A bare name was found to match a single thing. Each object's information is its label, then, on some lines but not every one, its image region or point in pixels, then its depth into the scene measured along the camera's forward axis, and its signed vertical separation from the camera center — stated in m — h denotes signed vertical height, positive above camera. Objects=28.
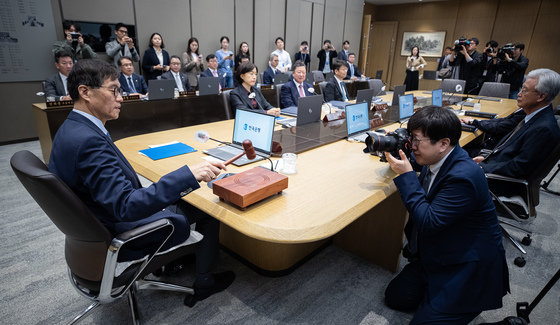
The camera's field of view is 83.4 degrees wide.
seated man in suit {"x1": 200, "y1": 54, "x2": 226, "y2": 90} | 5.89 -0.22
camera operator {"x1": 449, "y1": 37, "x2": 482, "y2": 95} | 6.01 +0.07
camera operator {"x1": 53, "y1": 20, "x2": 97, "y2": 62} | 4.68 +0.10
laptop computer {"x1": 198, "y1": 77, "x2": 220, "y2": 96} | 4.45 -0.40
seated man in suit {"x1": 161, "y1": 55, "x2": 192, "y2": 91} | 5.21 -0.33
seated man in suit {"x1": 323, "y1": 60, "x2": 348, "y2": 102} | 4.33 -0.34
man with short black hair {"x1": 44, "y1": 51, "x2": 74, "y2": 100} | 3.94 -0.36
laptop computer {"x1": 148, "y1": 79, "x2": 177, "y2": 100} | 4.04 -0.43
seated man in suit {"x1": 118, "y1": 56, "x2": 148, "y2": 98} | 4.45 -0.39
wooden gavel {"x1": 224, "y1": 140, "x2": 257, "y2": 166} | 1.41 -0.40
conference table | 1.30 -0.63
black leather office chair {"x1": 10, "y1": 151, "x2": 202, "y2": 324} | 1.07 -0.70
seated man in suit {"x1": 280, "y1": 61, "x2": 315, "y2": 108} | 3.97 -0.36
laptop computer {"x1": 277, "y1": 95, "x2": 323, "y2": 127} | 2.89 -0.46
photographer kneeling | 1.35 -0.67
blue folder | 2.02 -0.62
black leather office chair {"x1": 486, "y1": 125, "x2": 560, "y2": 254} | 2.05 -0.83
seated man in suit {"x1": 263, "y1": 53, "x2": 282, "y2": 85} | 6.97 -0.29
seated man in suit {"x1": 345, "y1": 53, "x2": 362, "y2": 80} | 8.03 -0.24
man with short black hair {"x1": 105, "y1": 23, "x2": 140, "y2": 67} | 5.21 +0.11
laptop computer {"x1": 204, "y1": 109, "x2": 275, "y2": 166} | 1.95 -0.48
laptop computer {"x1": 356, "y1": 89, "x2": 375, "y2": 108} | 3.49 -0.36
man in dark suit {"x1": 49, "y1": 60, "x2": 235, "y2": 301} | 1.18 -0.45
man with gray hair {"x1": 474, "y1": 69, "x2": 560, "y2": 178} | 2.09 -0.41
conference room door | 11.73 +0.58
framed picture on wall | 10.68 +0.75
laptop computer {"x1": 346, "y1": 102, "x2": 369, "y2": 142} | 2.55 -0.48
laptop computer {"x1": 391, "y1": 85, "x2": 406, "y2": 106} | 4.18 -0.37
